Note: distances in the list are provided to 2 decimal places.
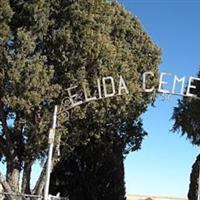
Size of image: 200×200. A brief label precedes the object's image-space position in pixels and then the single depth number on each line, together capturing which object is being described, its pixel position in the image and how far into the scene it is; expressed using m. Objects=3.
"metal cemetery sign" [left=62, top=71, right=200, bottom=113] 14.68
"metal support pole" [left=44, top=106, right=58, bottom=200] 14.31
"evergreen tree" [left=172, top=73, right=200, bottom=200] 25.21
